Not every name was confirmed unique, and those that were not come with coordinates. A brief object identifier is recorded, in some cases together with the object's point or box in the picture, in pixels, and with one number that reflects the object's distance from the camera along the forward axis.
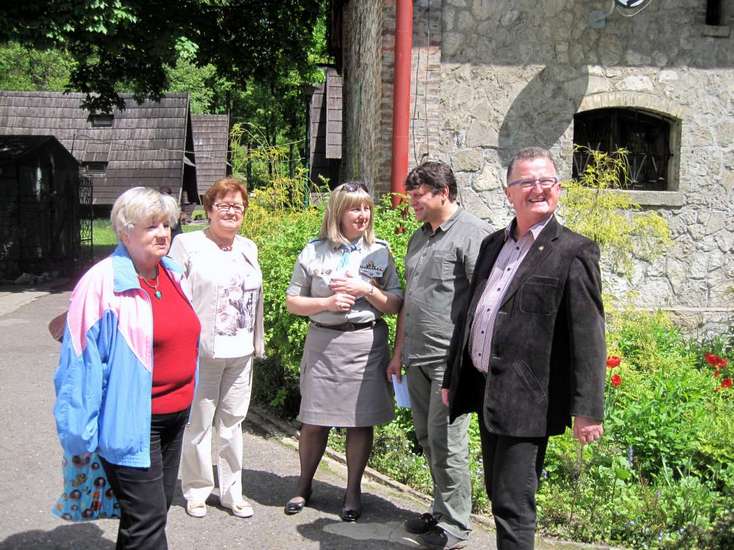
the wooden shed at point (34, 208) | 15.97
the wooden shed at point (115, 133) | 31.12
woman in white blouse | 4.29
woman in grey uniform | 4.34
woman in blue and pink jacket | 2.97
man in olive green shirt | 3.97
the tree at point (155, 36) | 12.30
